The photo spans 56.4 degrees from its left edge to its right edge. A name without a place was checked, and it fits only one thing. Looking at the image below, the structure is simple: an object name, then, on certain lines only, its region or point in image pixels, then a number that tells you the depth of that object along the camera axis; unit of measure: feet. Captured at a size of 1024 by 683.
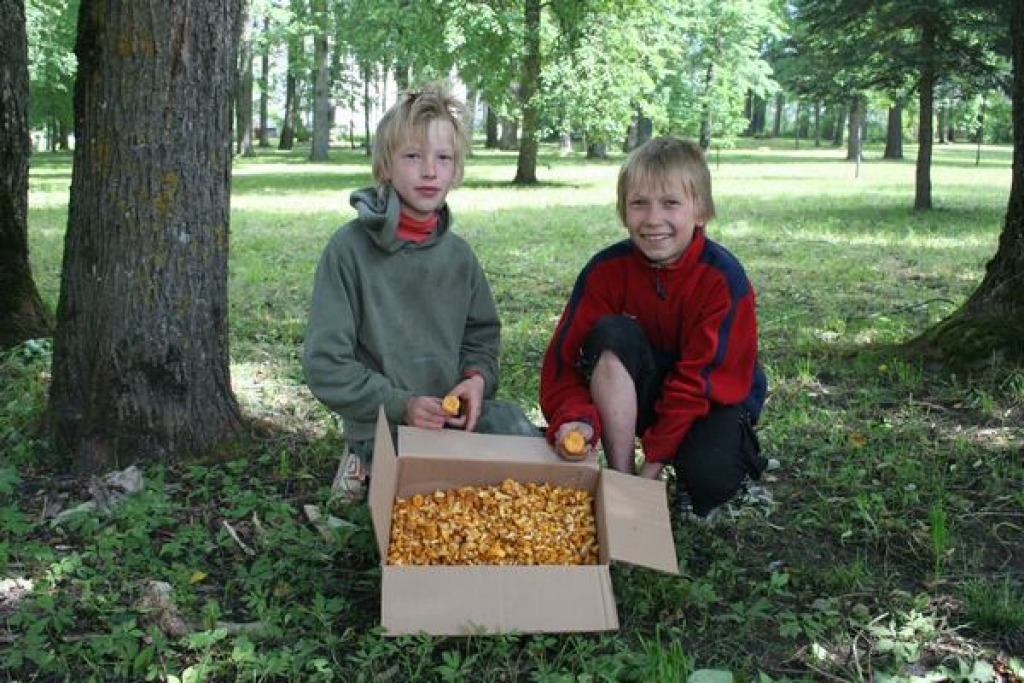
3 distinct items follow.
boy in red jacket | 9.42
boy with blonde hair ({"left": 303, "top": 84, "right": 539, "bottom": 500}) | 9.57
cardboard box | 7.15
